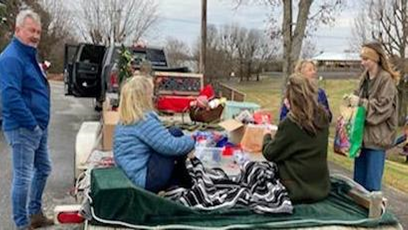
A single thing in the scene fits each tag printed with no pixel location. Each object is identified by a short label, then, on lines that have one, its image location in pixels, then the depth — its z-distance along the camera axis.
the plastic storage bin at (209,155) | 4.82
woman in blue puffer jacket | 3.88
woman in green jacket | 4.01
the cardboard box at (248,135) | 5.34
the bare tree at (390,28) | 27.81
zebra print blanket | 3.78
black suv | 12.50
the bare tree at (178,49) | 29.50
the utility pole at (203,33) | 20.12
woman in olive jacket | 4.78
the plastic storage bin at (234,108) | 6.48
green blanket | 3.51
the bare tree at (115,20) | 36.81
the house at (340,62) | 36.21
